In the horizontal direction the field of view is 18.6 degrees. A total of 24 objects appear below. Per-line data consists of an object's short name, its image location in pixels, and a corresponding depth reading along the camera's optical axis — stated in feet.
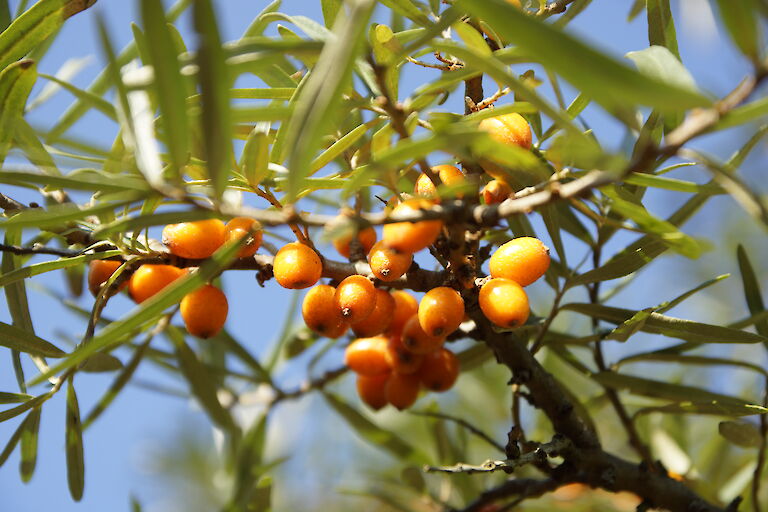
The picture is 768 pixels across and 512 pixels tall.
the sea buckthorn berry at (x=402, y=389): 1.29
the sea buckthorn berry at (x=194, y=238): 1.16
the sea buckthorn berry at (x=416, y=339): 1.21
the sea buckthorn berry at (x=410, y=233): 1.07
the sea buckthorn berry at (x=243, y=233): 1.16
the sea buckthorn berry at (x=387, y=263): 1.13
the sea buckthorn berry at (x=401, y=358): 1.27
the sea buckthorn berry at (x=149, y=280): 1.21
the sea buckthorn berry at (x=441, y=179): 1.13
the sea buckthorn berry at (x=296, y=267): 1.15
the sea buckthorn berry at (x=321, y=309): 1.18
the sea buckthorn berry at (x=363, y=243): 1.25
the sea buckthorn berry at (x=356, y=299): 1.15
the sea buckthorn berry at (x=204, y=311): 1.20
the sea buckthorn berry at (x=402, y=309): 1.27
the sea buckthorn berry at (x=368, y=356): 1.29
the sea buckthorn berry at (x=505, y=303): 1.14
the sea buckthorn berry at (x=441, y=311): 1.14
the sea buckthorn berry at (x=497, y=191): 1.16
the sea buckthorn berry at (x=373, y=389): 1.32
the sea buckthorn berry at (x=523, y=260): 1.14
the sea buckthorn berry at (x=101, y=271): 1.22
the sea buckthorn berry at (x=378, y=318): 1.20
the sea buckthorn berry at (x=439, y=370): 1.28
